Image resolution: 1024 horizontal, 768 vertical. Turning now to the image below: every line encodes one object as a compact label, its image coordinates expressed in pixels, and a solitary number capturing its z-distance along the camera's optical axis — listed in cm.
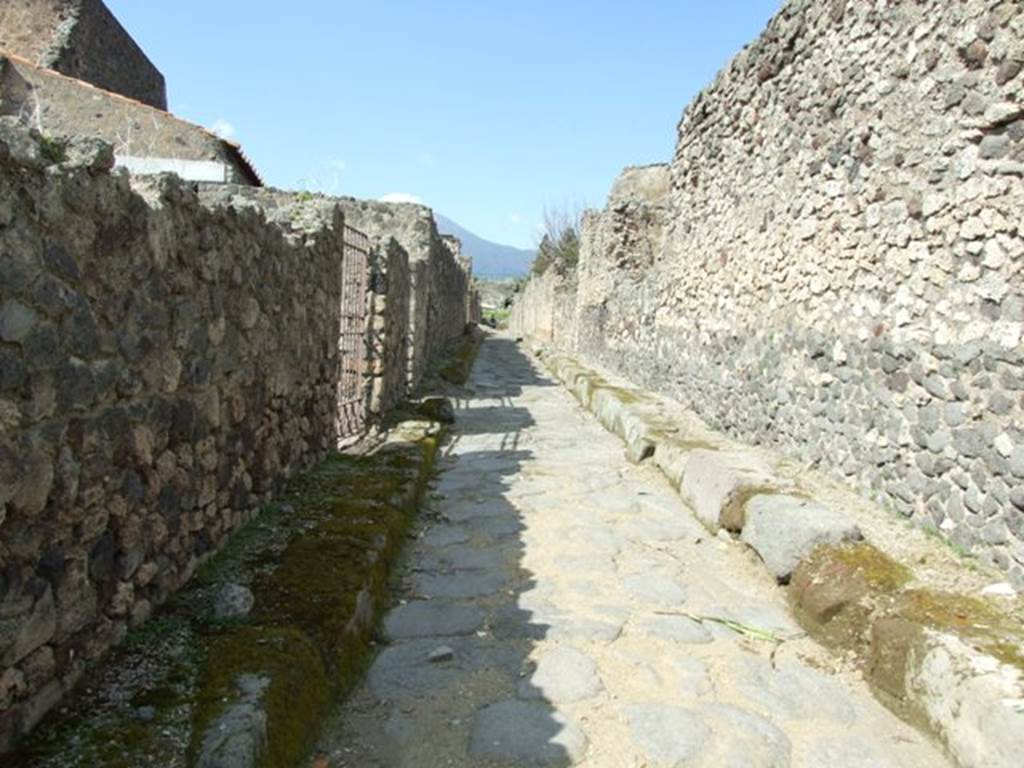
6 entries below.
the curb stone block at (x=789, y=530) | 395
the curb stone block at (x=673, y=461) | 613
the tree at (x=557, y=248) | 4056
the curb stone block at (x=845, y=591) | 332
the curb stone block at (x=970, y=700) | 236
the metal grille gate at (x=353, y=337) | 667
